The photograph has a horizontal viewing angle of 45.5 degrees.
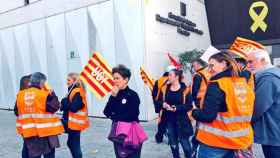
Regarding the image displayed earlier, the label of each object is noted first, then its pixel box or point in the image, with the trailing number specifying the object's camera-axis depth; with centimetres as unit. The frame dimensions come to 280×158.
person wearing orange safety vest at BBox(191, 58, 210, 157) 522
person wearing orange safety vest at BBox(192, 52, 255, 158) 321
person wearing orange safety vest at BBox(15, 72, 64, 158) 456
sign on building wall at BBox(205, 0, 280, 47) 463
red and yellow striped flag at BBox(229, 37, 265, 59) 424
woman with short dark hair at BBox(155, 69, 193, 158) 526
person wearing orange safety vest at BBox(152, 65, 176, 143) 552
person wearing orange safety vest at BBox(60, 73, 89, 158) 499
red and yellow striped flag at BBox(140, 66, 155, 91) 764
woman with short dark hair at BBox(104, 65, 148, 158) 400
